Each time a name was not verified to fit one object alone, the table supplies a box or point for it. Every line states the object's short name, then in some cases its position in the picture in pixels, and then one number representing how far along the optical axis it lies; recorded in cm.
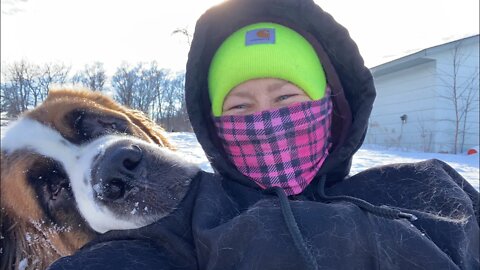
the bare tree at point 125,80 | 4750
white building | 1727
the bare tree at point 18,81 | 3531
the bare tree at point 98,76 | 4356
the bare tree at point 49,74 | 3639
